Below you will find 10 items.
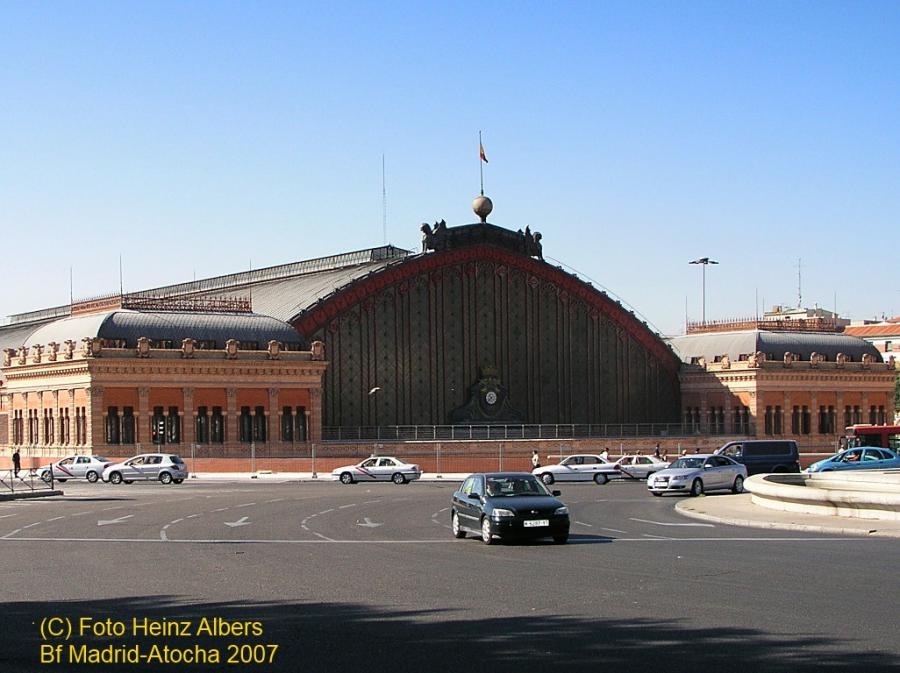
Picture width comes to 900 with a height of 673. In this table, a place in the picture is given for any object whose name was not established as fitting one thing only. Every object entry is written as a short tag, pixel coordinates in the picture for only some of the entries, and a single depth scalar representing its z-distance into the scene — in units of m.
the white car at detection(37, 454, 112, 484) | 70.69
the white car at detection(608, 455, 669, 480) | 66.75
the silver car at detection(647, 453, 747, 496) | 50.56
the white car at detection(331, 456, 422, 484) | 66.88
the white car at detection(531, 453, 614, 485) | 64.50
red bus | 83.25
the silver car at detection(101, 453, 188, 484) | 67.69
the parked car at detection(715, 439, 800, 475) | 60.28
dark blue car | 29.86
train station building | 83.69
